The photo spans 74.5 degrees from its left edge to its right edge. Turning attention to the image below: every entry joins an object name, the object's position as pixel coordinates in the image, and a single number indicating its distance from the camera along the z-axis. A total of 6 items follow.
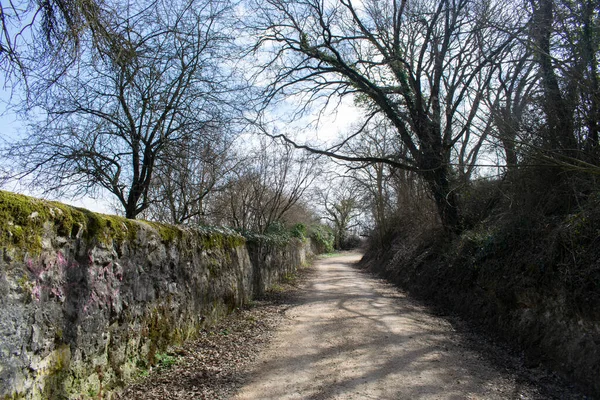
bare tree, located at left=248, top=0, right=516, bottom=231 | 10.91
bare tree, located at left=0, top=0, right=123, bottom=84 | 4.03
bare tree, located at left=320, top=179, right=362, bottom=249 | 54.26
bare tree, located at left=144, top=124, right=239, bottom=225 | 9.11
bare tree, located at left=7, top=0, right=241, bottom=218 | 7.82
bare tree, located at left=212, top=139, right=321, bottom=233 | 16.01
